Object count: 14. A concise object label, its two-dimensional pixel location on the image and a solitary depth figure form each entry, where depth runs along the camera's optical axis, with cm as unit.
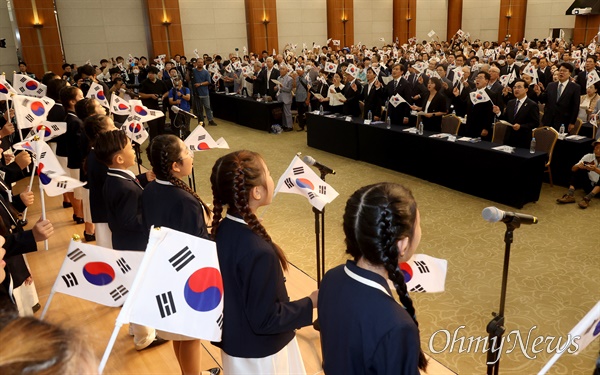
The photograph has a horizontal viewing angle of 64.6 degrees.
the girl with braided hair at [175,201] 284
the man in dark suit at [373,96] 953
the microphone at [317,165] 316
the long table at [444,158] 632
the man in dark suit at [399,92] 875
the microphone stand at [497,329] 260
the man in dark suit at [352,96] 1015
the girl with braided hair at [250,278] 193
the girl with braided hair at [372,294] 141
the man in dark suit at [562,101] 799
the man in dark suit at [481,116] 777
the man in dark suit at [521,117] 704
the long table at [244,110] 1191
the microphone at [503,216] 228
